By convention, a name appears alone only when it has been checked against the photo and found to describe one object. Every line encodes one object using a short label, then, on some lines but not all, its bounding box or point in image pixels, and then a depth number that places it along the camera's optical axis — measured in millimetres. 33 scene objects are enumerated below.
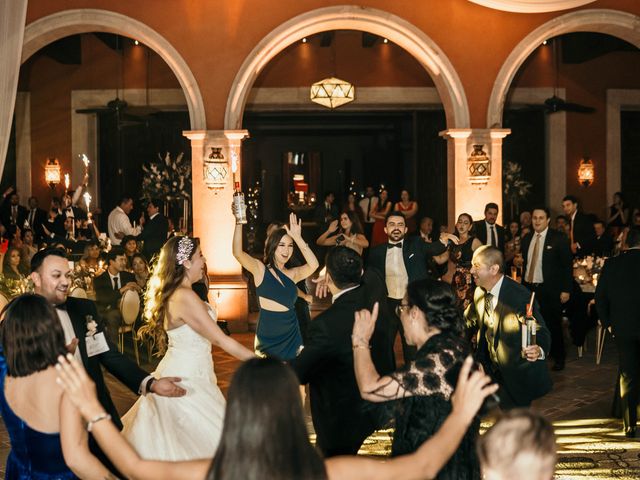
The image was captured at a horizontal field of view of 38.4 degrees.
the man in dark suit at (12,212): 15238
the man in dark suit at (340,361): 4383
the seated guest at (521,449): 2174
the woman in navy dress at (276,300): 6086
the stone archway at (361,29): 11562
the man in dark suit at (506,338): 4777
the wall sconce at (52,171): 16141
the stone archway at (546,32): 11883
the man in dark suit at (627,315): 6430
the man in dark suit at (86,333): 4180
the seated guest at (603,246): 11062
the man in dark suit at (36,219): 15125
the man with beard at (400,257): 8031
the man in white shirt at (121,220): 12477
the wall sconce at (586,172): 16156
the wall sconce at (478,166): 11930
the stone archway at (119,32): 11430
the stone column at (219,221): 11430
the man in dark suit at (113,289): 8805
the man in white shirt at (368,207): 16906
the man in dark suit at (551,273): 8719
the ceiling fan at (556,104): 14539
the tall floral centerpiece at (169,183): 14527
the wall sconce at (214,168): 11531
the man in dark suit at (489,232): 10383
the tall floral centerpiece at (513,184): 15164
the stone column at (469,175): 11914
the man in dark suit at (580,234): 10945
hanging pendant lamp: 13023
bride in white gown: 4668
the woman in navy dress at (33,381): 3146
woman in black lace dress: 3457
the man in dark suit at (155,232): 11650
